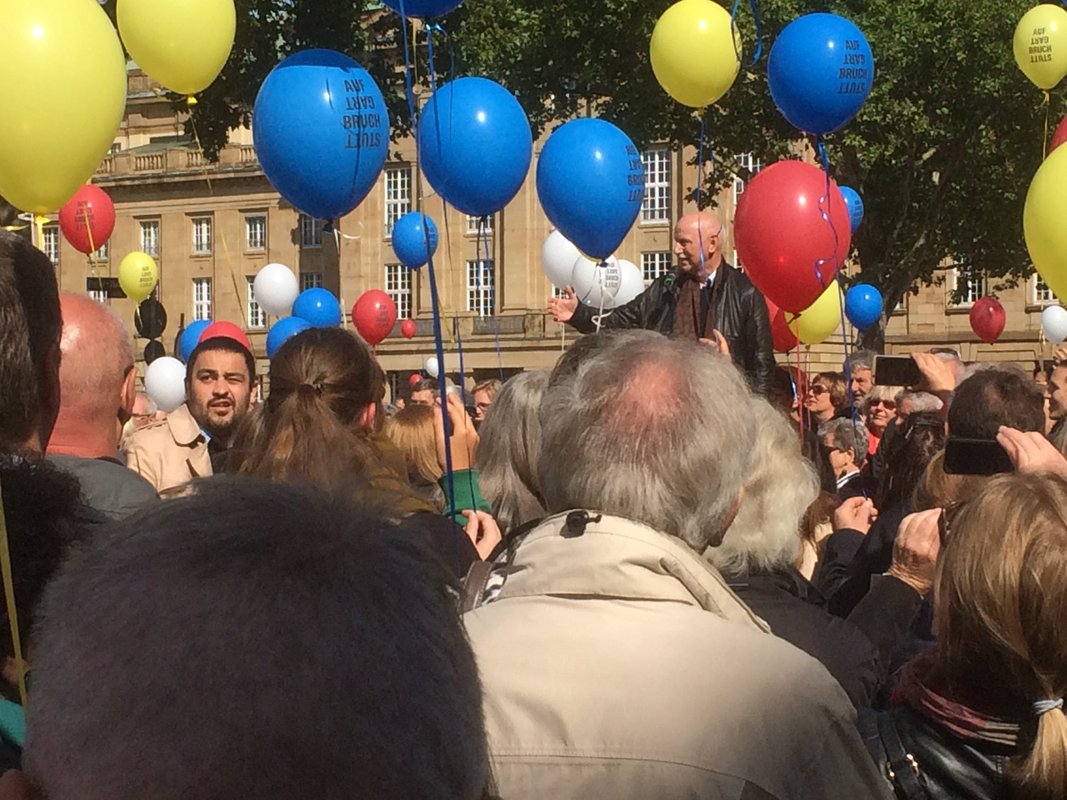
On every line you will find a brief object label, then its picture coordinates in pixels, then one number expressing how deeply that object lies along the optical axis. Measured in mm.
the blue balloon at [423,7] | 5891
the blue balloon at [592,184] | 7957
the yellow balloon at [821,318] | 10961
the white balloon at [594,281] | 11062
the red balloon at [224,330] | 9804
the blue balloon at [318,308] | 13961
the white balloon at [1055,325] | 18094
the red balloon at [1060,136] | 7676
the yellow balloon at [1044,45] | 10711
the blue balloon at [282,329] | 12109
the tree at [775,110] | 20094
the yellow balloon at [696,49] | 9195
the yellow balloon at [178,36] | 7332
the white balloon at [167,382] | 13211
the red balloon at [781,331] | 10148
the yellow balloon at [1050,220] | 5441
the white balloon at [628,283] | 11805
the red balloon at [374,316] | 16766
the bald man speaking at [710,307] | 7043
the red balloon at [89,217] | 11570
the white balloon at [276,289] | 17047
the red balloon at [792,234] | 7566
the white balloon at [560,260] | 12203
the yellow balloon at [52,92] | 4090
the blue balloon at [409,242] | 13906
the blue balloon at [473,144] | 7254
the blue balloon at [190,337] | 13617
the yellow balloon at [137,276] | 16219
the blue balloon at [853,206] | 14273
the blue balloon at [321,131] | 6484
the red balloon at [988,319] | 20719
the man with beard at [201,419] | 4902
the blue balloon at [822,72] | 8719
